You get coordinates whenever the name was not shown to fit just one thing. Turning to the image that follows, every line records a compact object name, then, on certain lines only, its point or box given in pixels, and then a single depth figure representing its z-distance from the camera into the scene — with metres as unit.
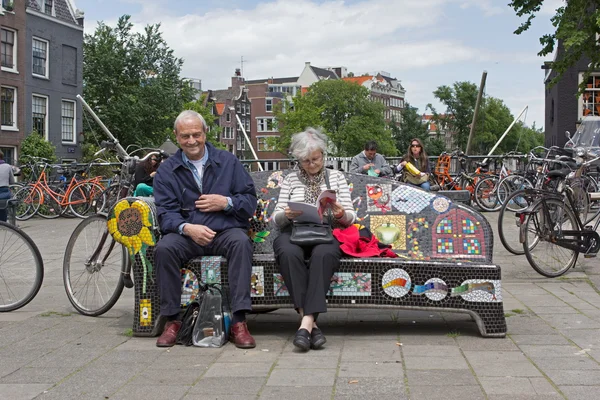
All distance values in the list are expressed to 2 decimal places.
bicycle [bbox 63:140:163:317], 5.42
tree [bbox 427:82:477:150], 80.62
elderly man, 4.65
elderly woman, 4.55
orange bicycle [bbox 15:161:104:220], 17.80
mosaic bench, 4.66
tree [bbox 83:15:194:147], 42.84
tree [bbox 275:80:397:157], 86.75
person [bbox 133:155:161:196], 5.57
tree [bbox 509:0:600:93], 12.55
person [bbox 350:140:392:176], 12.09
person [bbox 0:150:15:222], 13.49
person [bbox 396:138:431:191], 11.73
